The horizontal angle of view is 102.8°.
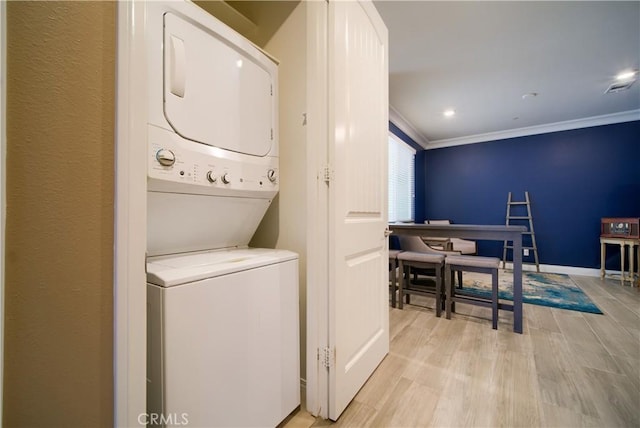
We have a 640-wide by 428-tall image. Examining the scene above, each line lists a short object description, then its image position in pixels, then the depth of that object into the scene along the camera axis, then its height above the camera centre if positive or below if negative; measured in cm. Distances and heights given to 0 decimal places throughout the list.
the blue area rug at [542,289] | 276 -96
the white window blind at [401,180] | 412 +60
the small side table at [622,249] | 337 -48
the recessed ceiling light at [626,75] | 267 +148
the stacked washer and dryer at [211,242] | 79 -12
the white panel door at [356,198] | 120 +9
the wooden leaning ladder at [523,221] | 430 -12
